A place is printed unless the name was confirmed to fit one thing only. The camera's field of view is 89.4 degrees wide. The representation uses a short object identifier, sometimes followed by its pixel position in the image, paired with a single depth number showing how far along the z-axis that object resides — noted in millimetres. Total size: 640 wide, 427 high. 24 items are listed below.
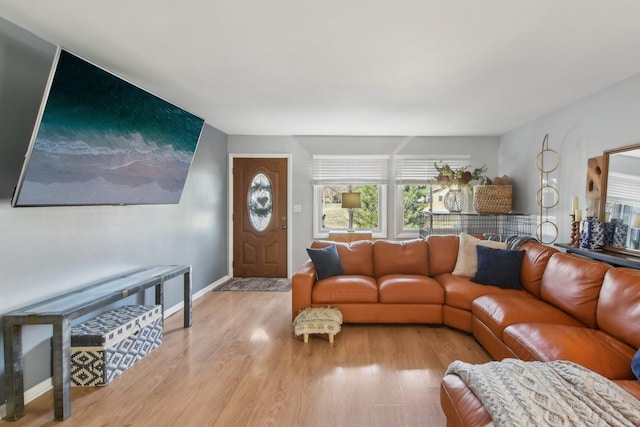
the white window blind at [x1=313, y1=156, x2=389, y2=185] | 5500
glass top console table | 1893
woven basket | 4496
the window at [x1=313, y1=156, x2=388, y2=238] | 5500
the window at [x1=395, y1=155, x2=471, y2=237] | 5449
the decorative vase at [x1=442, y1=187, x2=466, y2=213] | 4754
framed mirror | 2748
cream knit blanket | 1270
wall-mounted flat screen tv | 1928
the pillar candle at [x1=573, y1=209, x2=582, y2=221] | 3148
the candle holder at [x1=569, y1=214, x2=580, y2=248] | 3179
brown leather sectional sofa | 1861
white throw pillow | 3607
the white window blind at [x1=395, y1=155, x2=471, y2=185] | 5457
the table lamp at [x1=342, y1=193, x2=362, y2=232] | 5004
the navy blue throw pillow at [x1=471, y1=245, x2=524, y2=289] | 3225
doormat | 4838
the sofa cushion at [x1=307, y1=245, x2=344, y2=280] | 3600
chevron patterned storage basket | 2312
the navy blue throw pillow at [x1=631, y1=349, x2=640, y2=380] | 1660
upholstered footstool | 2998
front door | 5504
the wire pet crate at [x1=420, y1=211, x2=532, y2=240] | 4992
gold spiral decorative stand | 3850
